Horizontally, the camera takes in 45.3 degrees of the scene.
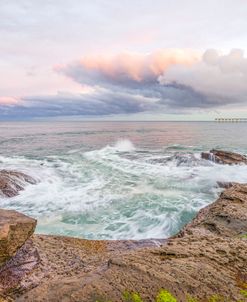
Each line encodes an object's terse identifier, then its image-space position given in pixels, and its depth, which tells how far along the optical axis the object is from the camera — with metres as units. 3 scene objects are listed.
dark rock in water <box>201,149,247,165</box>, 29.95
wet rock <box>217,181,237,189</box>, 19.58
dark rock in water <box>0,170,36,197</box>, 18.19
